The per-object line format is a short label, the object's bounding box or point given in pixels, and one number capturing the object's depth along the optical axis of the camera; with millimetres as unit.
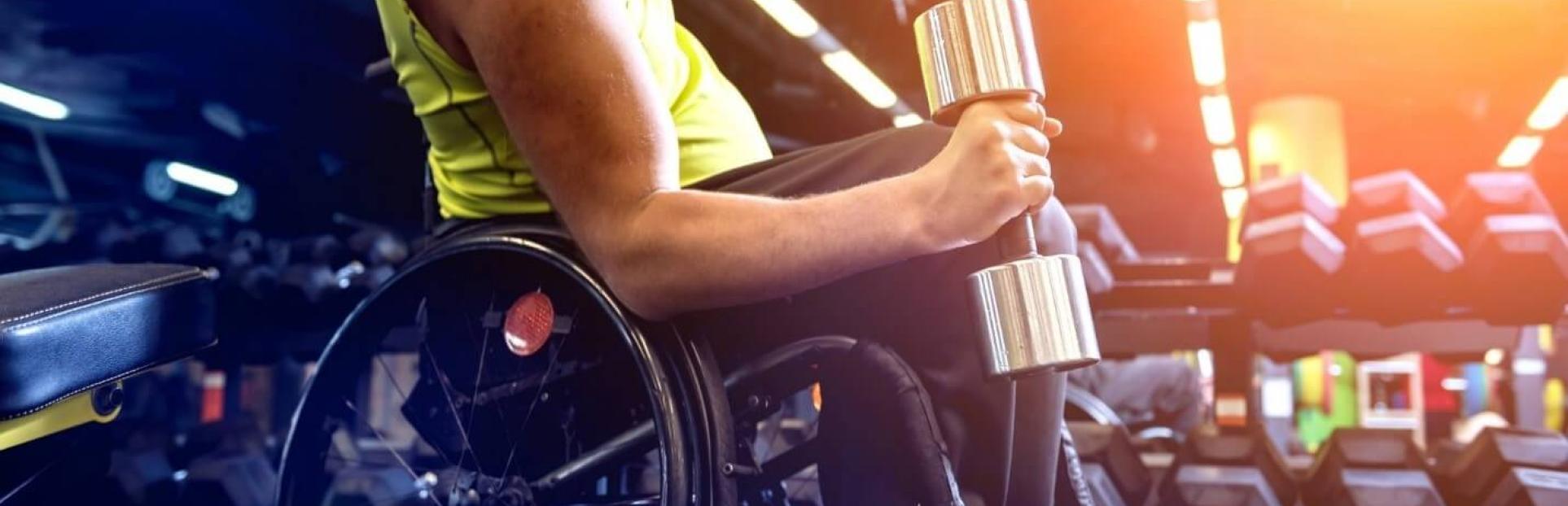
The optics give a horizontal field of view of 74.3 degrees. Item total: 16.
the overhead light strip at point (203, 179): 3648
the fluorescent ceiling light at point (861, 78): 4410
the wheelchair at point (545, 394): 858
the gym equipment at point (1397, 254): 1737
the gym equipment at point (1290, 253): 1812
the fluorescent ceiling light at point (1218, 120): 5469
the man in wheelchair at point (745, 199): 740
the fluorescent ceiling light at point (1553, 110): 5160
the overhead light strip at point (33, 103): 2969
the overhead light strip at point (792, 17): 3584
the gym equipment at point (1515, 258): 1704
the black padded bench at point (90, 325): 729
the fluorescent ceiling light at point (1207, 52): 4329
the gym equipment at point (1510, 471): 1599
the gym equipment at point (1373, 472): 1664
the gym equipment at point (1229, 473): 1761
